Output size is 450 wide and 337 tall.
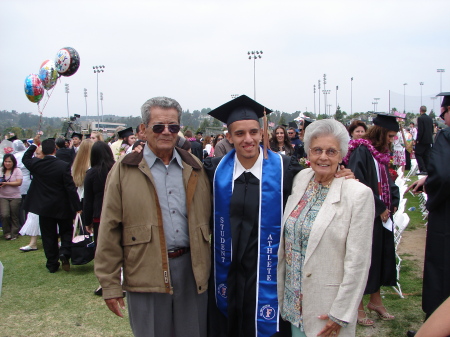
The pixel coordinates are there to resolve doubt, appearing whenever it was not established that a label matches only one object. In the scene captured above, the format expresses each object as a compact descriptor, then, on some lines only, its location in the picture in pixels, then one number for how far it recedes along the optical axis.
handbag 5.50
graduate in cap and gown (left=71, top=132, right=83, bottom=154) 9.91
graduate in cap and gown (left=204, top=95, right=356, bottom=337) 2.38
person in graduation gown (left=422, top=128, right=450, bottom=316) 2.73
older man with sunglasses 2.31
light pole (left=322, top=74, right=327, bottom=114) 48.93
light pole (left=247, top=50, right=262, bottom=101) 31.67
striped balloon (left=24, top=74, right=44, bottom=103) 13.30
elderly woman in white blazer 2.02
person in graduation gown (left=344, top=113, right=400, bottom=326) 3.62
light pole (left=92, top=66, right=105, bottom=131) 37.34
